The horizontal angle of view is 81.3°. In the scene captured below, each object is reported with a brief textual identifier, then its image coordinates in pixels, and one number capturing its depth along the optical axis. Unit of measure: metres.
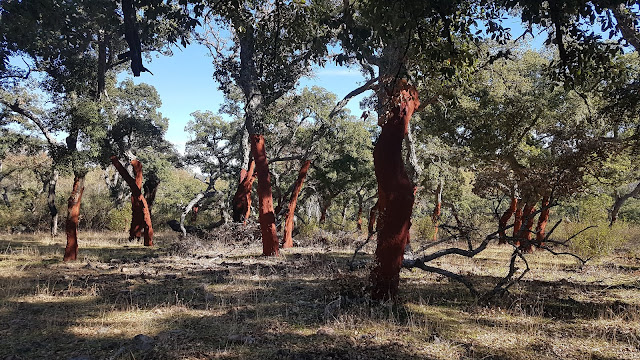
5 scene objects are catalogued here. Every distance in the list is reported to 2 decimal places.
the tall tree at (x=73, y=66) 8.98
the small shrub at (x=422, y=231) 20.80
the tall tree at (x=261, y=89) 11.70
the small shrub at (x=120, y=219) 21.61
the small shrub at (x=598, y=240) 11.73
